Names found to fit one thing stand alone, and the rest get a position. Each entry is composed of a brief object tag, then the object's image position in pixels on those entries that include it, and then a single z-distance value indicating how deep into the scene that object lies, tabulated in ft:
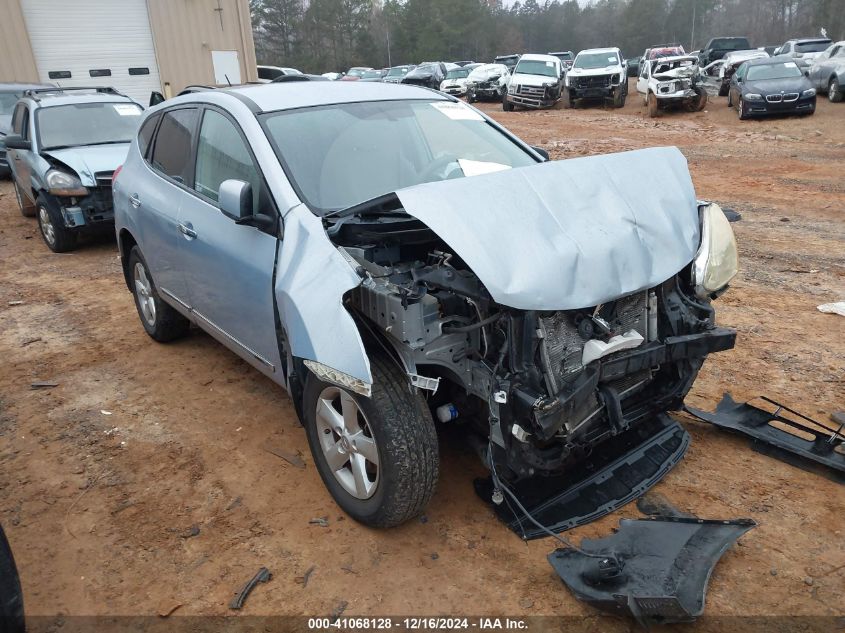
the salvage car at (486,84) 90.07
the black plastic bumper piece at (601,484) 9.29
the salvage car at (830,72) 60.48
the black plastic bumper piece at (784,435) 10.45
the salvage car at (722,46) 99.30
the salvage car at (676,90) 61.77
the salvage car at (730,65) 73.46
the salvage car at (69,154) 24.70
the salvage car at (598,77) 69.97
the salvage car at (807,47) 82.33
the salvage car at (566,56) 141.69
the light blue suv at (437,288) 8.07
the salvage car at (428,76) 94.63
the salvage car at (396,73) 113.70
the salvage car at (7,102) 39.17
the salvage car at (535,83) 71.61
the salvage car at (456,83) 94.12
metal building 56.34
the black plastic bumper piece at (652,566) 7.47
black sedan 52.85
